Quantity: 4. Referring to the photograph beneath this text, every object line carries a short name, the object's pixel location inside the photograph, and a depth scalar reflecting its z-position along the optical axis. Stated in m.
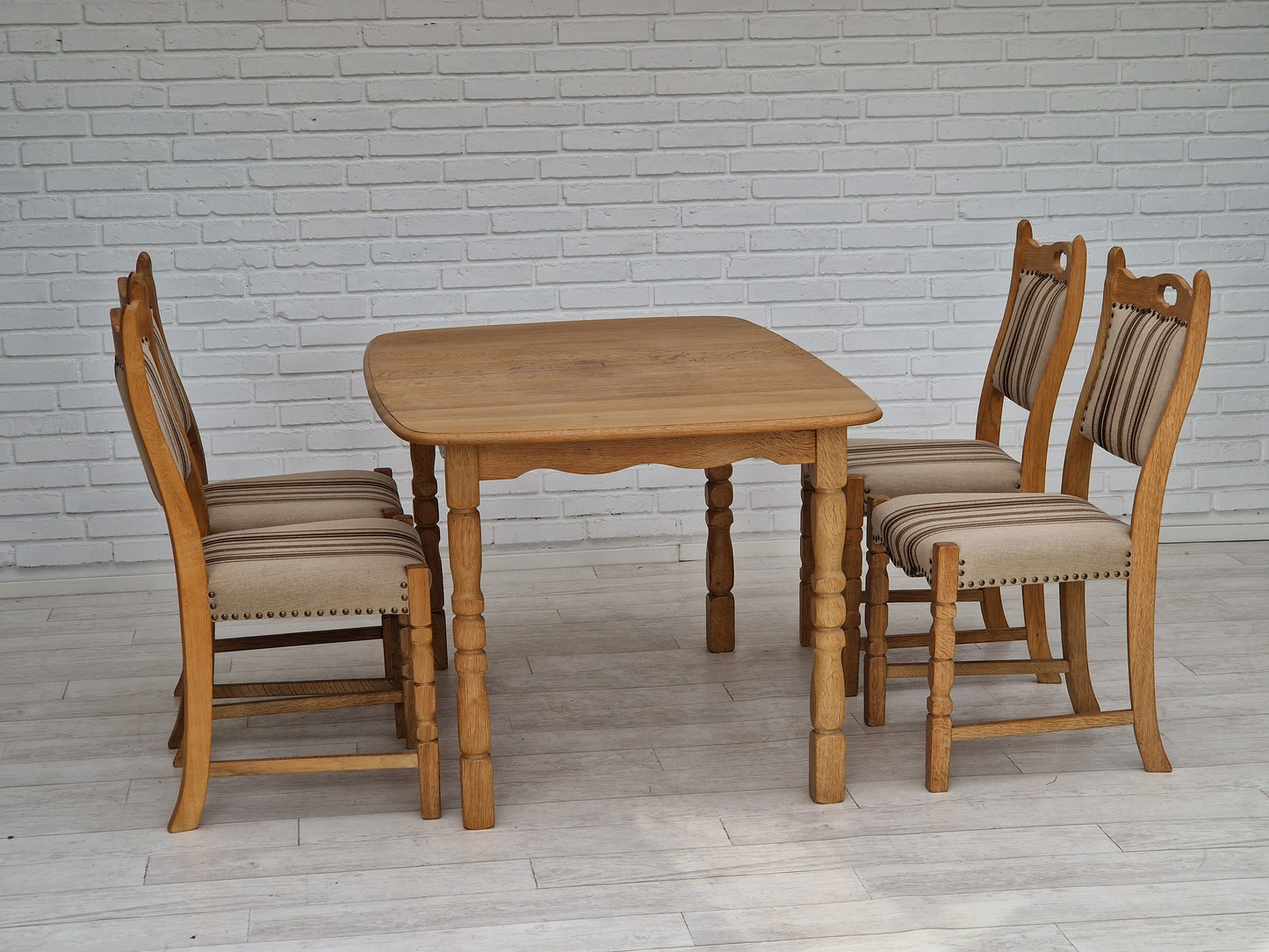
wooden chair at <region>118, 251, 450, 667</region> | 2.77
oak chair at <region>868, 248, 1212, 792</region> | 2.41
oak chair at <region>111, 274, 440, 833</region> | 2.28
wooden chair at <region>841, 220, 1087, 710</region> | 2.82
